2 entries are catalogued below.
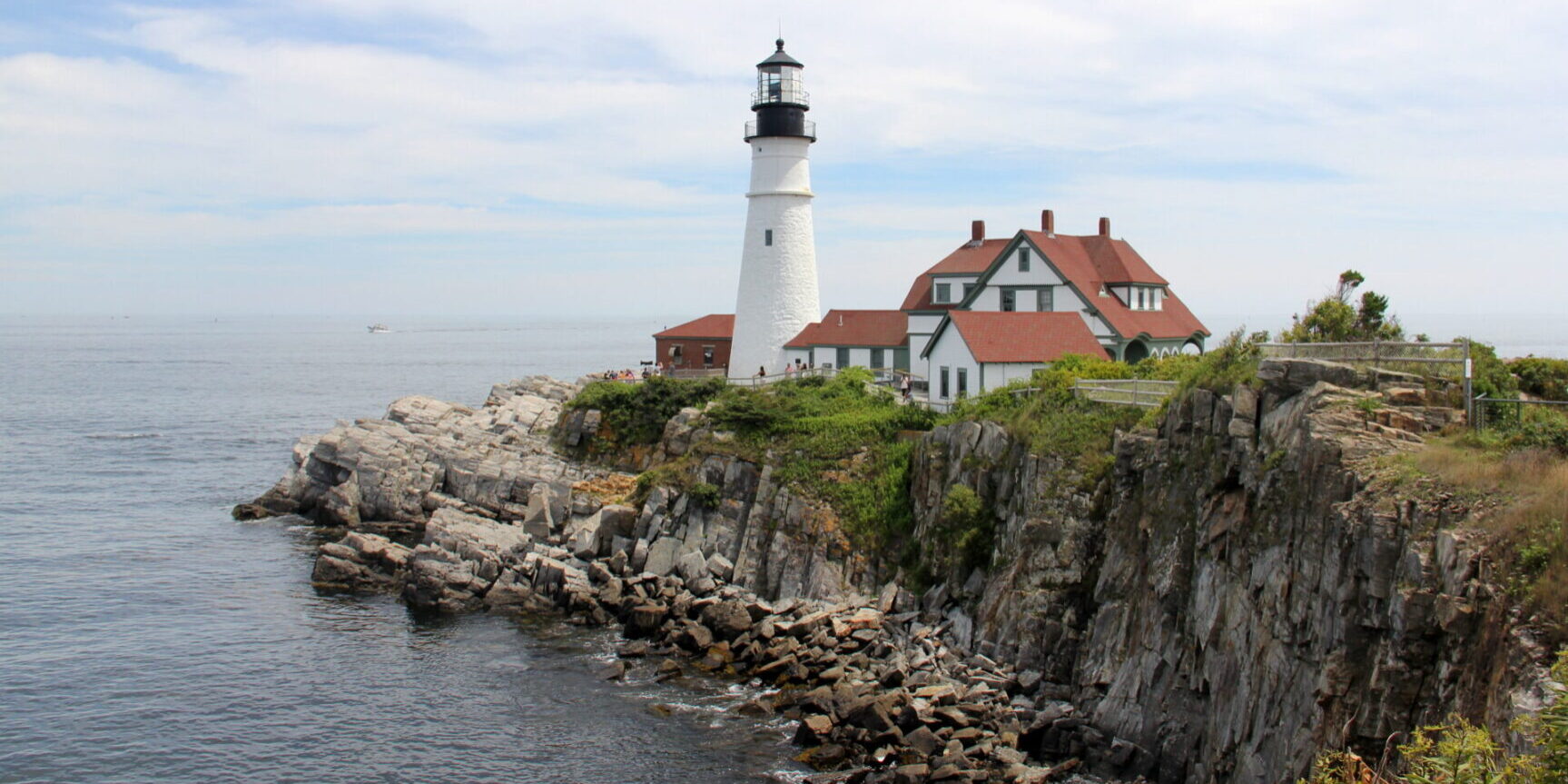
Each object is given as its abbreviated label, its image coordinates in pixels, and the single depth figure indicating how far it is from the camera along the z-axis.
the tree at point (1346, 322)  28.00
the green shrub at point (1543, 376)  21.70
